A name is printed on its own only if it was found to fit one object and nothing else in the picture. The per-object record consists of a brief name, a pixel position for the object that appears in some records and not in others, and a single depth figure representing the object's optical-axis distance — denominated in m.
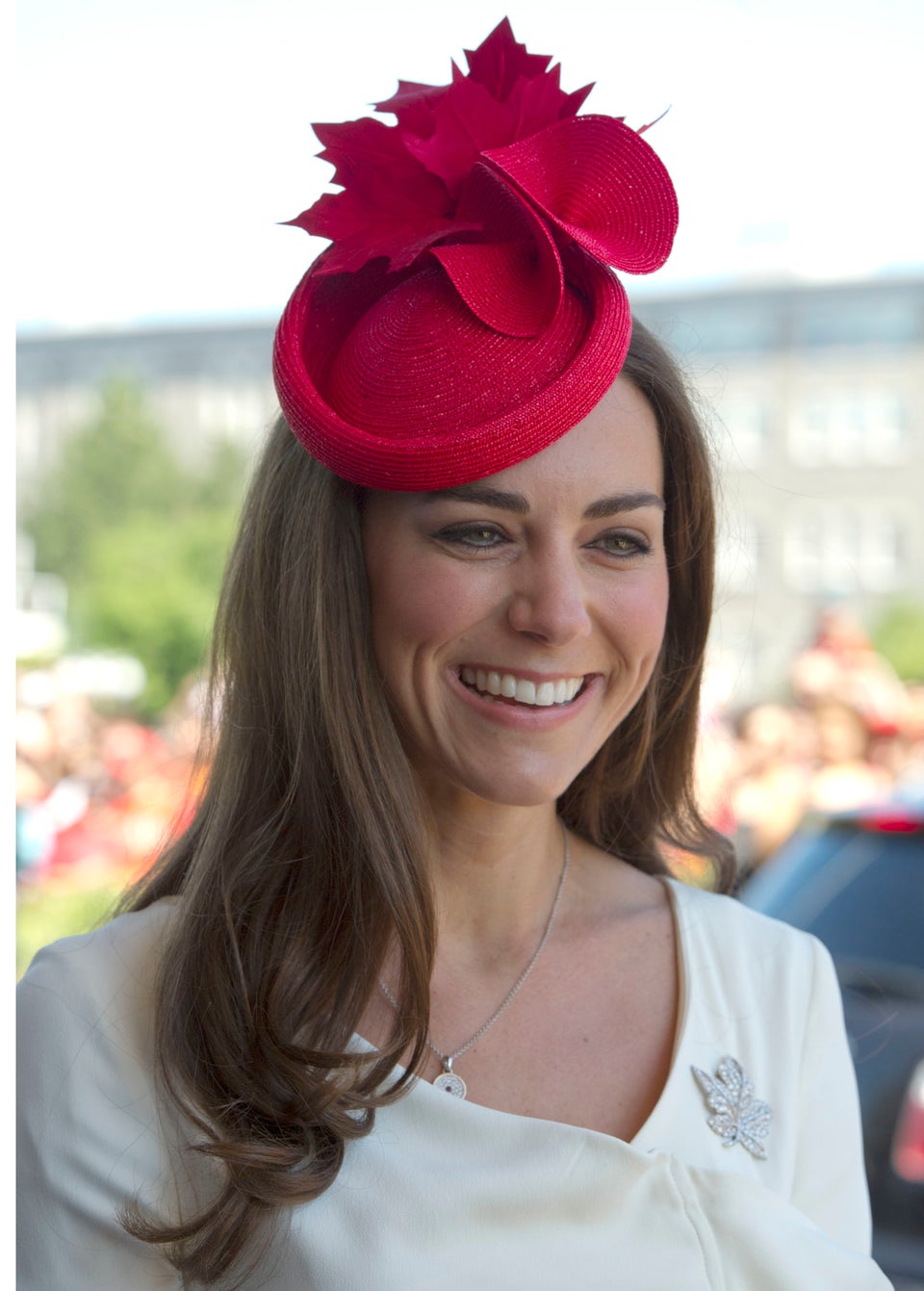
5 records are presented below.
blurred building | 19.30
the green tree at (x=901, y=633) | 17.61
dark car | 2.59
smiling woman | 1.56
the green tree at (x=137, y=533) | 19.73
